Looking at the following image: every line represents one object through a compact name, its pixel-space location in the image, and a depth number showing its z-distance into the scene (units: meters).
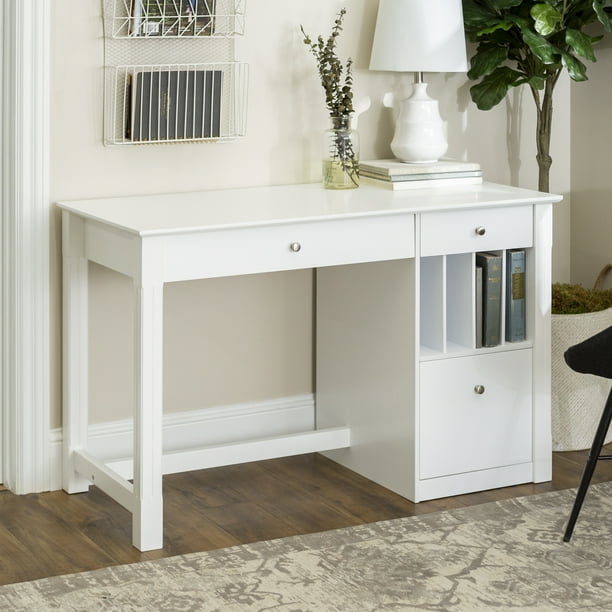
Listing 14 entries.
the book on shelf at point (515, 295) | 4.97
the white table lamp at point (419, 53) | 5.18
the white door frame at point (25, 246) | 4.72
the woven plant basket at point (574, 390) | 5.41
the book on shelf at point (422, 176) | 5.12
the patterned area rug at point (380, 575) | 3.93
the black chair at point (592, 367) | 4.33
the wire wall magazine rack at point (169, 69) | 4.89
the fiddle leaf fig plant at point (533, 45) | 5.26
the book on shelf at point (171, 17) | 4.86
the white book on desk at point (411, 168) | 5.12
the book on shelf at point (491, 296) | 4.90
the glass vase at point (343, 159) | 5.15
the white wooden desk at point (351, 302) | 4.34
